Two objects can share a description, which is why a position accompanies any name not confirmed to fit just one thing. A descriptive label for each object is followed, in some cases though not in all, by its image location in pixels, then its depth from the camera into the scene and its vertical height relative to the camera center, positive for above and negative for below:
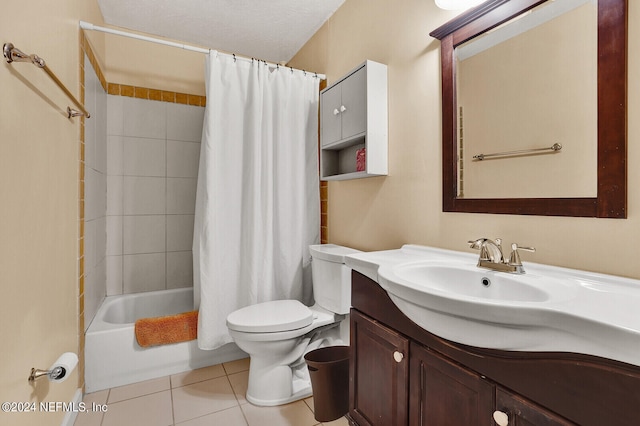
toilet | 1.65 -0.63
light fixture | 1.27 +0.83
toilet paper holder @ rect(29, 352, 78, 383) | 1.07 -0.54
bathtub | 1.84 -0.88
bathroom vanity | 0.59 -0.41
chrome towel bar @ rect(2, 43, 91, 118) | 0.90 +0.44
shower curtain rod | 1.74 +1.04
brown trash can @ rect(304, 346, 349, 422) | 1.53 -0.85
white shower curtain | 1.99 +0.14
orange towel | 1.91 -0.72
